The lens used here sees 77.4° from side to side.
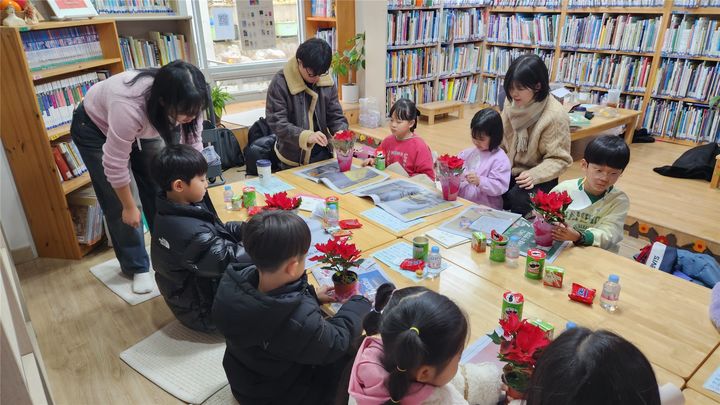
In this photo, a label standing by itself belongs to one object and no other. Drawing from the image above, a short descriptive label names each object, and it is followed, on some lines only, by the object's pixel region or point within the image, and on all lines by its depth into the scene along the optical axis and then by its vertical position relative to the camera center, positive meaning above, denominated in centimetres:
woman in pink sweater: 183 -43
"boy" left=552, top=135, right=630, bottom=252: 177 -71
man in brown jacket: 255 -47
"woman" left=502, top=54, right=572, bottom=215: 240 -57
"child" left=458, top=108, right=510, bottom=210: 237 -72
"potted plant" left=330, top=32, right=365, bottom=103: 481 -32
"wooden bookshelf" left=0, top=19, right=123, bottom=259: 253 -65
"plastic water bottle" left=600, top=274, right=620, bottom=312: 138 -78
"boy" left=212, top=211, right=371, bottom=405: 124 -77
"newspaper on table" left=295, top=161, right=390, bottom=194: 238 -78
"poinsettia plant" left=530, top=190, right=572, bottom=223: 162 -61
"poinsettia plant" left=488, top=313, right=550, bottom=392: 97 -66
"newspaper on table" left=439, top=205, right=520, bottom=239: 188 -79
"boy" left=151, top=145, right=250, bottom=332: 177 -75
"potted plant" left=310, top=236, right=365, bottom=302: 139 -70
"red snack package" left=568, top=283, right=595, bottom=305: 139 -79
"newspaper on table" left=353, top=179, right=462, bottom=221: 206 -79
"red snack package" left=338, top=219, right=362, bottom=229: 193 -79
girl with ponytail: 93 -65
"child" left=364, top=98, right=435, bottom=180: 273 -70
